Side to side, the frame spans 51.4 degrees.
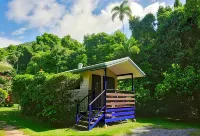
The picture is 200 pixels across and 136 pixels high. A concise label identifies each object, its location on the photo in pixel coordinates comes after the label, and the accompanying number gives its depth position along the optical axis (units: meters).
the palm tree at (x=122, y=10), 39.94
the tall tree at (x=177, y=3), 32.38
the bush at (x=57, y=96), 12.47
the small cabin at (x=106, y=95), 12.88
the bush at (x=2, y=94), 12.73
